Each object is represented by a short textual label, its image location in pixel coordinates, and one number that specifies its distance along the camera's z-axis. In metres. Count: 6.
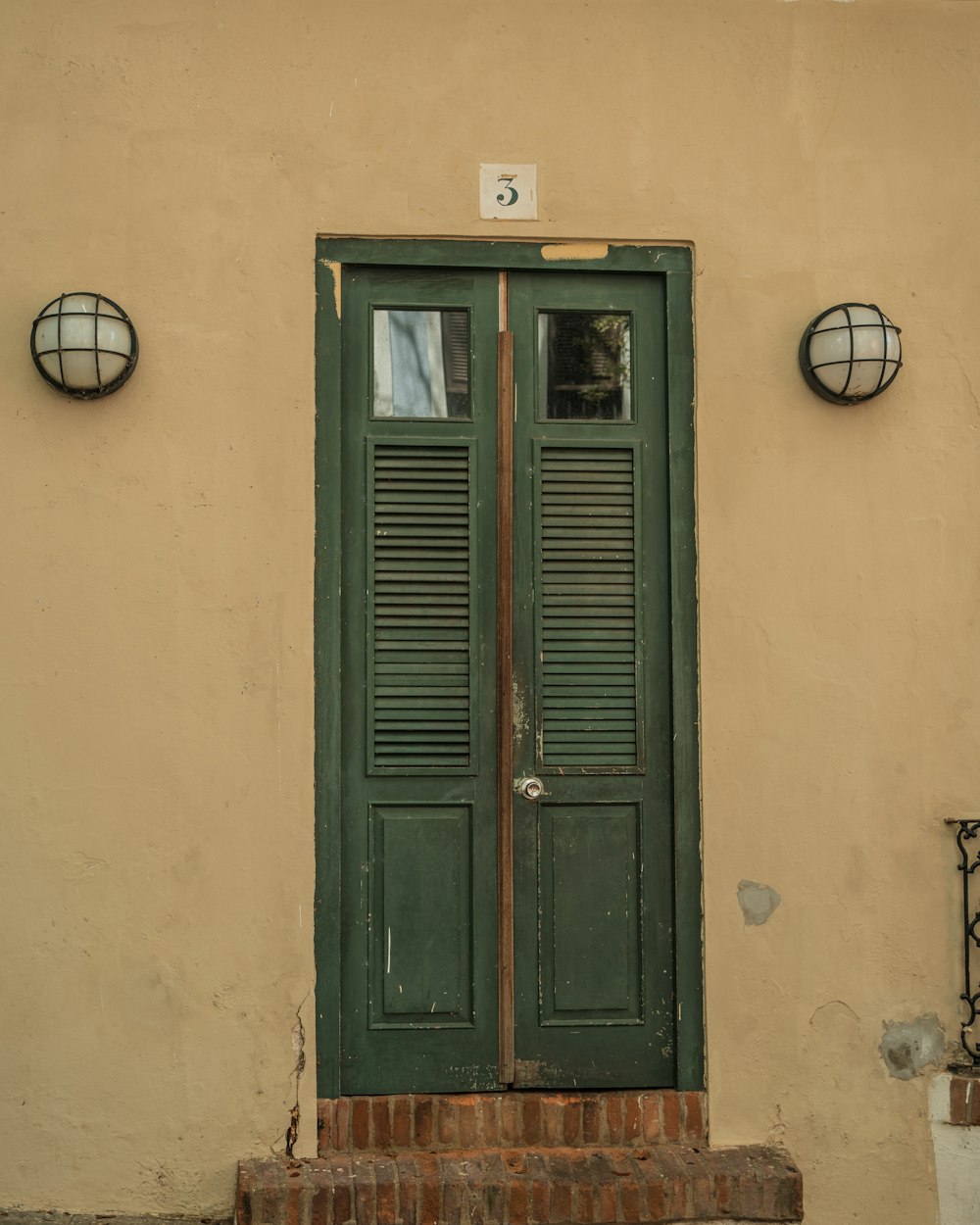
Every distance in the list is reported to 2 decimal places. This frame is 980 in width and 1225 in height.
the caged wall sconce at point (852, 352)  4.32
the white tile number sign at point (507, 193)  4.38
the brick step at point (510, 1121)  4.17
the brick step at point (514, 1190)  3.94
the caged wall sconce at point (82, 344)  4.13
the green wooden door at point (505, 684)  4.27
